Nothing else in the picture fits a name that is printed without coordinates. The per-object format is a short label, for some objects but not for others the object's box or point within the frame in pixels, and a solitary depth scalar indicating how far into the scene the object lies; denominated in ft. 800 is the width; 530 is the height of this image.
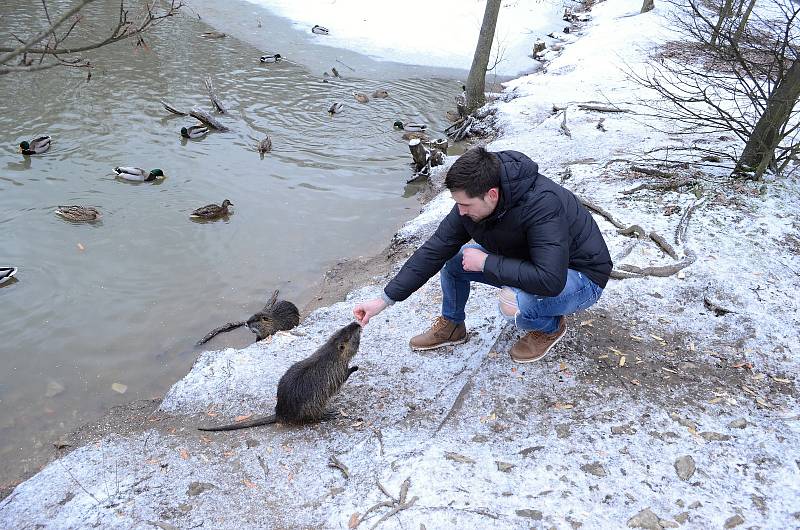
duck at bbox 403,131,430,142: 36.24
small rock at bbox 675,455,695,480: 9.70
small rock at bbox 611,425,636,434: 10.81
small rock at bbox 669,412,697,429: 10.95
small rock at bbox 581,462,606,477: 9.80
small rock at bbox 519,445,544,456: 10.41
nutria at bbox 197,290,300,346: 17.62
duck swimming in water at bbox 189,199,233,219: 24.90
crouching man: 10.21
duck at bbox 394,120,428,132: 37.58
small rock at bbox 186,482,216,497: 10.34
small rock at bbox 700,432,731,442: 10.54
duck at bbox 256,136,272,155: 32.12
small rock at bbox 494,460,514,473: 10.03
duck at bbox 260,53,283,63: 48.73
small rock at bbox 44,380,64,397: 15.56
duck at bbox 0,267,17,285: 19.79
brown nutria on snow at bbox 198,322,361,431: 11.57
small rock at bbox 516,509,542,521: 8.97
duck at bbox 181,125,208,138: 33.09
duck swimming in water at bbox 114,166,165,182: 27.84
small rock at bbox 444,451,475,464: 10.21
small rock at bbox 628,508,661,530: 8.74
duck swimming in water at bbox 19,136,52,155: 28.60
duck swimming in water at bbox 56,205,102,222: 23.79
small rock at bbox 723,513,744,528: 8.68
